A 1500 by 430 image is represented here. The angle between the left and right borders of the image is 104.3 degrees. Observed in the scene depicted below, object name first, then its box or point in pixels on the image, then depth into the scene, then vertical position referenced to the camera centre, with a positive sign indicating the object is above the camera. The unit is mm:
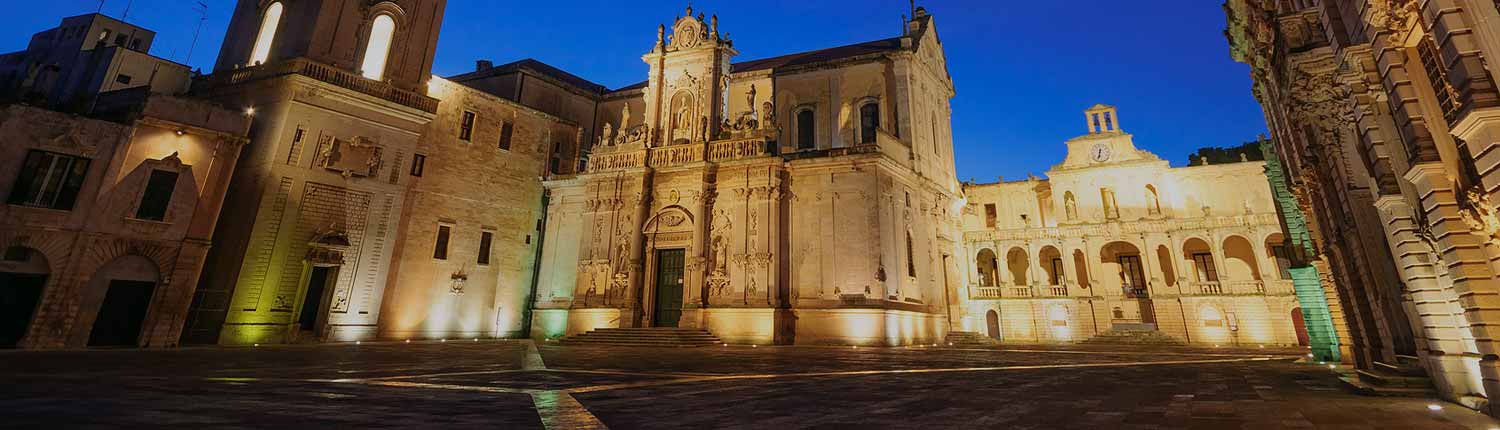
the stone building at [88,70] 27297 +12306
